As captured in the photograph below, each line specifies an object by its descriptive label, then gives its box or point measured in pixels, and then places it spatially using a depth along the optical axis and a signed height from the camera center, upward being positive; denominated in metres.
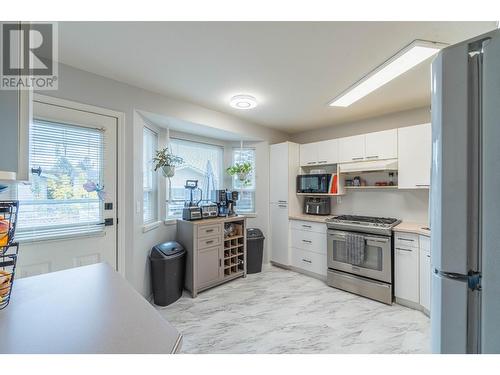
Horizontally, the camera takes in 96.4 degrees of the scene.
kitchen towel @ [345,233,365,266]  2.80 -0.78
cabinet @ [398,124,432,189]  2.62 +0.38
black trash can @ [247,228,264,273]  3.61 -1.04
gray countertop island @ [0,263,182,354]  0.65 -0.46
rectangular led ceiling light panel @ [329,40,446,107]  1.65 +1.05
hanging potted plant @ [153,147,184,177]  2.81 +0.33
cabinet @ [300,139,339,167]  3.47 +0.56
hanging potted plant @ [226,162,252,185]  3.62 +0.28
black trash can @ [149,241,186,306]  2.56 -1.01
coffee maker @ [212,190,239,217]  3.43 -0.20
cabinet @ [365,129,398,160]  2.88 +0.57
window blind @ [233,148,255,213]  4.08 +0.02
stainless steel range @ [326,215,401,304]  2.65 -0.87
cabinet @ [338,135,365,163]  3.18 +0.57
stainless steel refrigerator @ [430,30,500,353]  0.70 -0.02
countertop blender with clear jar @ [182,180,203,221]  3.03 -0.23
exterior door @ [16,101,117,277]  1.82 -0.06
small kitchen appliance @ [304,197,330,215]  3.70 -0.31
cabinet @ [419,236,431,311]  2.34 -0.90
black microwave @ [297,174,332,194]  3.55 +0.07
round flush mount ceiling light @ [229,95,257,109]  2.57 +1.01
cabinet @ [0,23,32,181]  0.79 +0.20
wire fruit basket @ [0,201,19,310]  0.85 -0.20
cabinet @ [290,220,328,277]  3.32 -0.92
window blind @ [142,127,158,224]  2.86 +0.09
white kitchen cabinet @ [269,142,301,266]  3.76 -0.15
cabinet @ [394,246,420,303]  2.48 -0.98
